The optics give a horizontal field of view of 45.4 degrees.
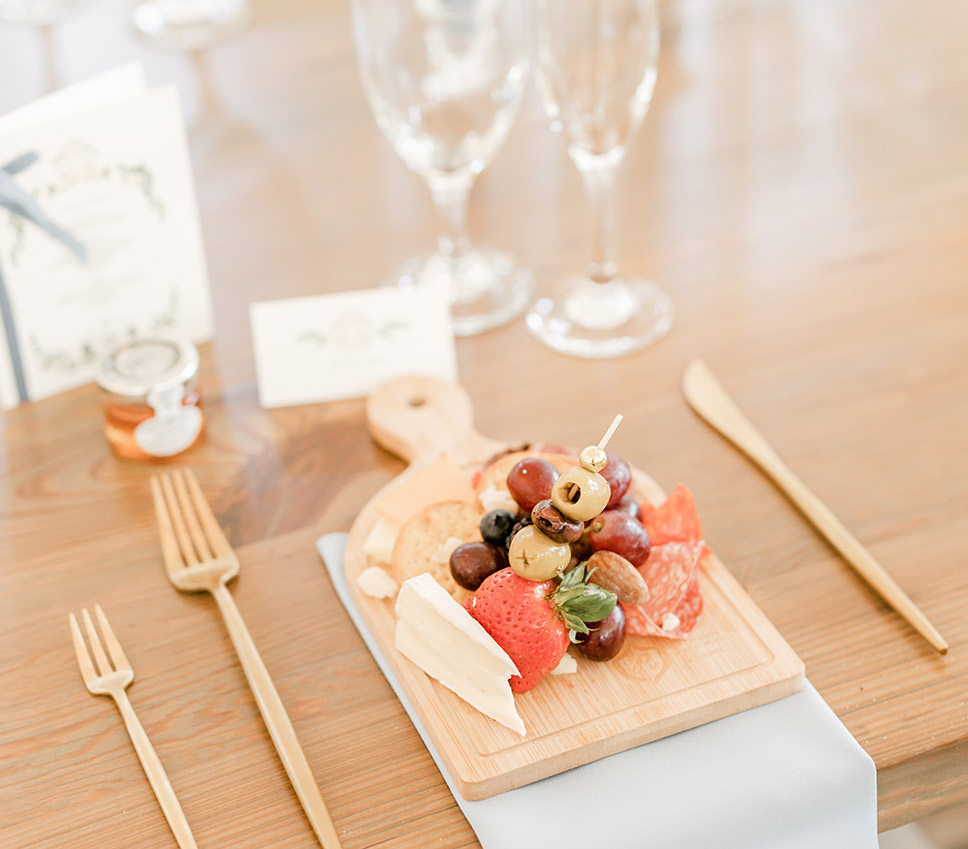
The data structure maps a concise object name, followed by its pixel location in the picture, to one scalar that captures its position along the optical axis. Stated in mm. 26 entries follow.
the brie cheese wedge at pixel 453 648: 713
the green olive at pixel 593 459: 709
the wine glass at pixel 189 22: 1619
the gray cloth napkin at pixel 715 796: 690
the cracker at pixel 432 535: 798
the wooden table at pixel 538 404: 757
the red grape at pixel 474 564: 756
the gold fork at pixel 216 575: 719
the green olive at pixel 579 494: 710
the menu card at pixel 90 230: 964
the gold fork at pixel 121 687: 711
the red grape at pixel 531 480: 759
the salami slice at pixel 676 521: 814
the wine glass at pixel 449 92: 1073
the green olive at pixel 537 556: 714
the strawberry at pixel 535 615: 712
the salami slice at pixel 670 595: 767
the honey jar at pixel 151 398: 948
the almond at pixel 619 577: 743
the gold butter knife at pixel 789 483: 828
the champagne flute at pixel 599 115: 968
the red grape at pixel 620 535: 756
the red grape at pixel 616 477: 782
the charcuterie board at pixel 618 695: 707
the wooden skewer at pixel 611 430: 725
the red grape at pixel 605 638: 732
